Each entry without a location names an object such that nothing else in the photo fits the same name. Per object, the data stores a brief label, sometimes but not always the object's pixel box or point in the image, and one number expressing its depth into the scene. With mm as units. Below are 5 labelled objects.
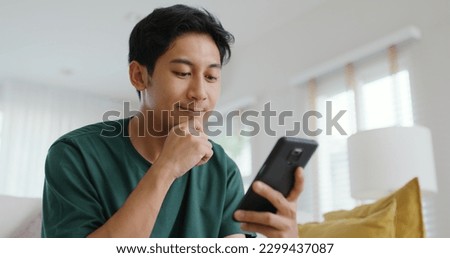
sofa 1710
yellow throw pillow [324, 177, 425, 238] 1576
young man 935
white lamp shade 2373
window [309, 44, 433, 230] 3176
